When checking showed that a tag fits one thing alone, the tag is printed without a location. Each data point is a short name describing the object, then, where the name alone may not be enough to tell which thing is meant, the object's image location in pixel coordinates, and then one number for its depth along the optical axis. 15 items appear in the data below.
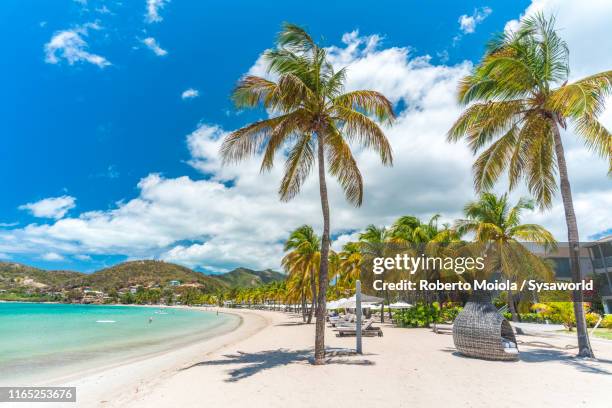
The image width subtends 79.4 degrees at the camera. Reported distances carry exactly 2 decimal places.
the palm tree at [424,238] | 25.70
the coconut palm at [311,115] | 10.31
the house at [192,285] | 179.12
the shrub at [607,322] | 18.76
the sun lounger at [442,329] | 18.60
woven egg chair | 9.94
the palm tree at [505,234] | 22.52
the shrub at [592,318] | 18.52
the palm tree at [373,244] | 30.69
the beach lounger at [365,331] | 17.25
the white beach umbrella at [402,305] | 26.86
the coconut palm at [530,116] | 10.45
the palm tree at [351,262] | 34.03
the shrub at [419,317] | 23.11
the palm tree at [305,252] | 29.42
